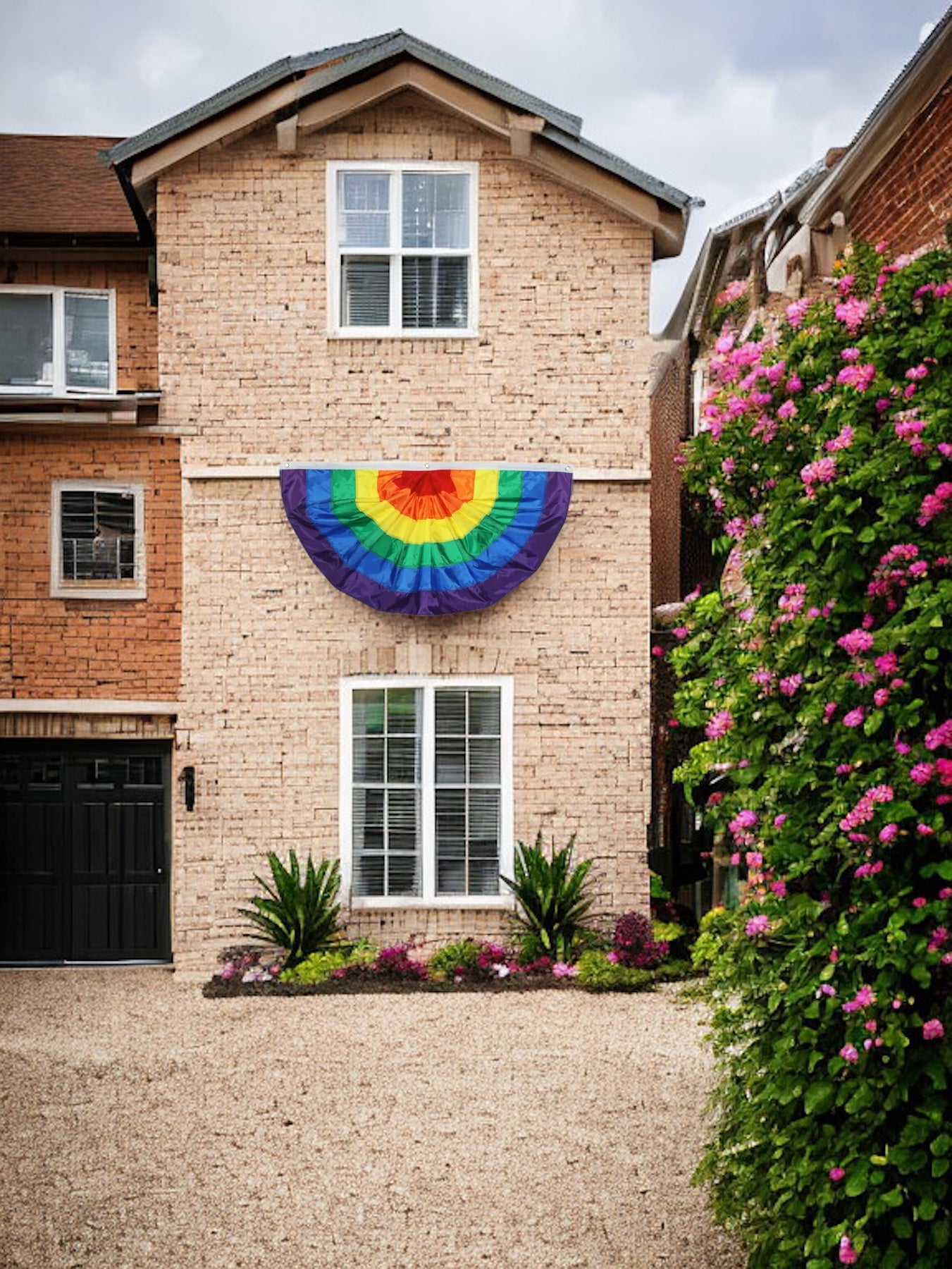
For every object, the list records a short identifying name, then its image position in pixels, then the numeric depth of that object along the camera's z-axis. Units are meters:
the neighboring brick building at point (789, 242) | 9.78
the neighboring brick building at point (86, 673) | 14.23
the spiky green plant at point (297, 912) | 13.16
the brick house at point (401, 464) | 13.59
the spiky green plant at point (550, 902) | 13.23
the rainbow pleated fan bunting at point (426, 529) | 13.44
